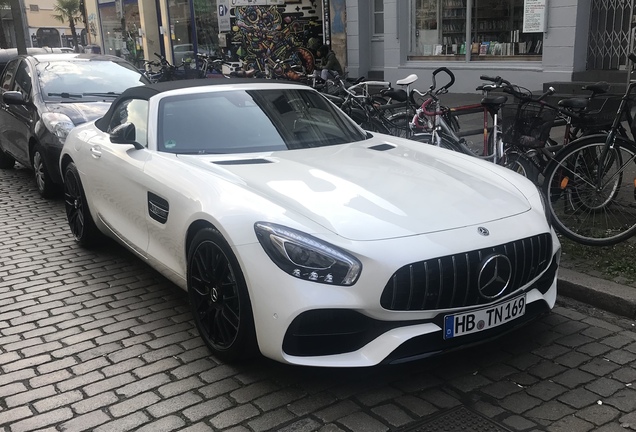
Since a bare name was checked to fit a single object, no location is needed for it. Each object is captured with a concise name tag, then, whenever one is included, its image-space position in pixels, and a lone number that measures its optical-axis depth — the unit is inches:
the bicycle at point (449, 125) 245.1
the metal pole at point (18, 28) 659.4
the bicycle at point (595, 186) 191.9
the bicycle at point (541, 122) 213.6
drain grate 118.2
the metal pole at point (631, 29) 437.9
